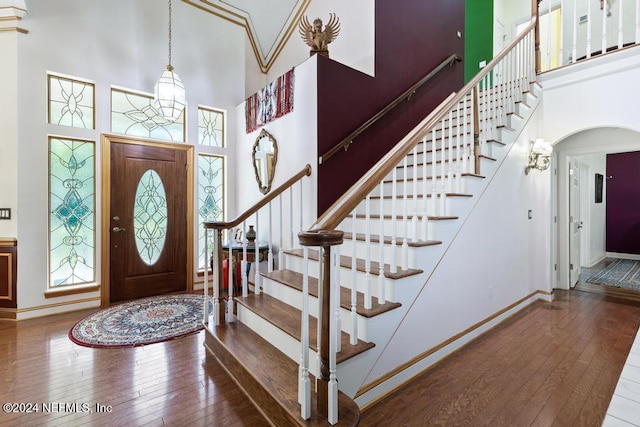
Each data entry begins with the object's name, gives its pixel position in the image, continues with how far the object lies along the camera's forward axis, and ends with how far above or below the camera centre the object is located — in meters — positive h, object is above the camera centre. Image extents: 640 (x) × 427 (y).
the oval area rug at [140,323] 2.80 -1.13
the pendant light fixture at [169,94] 3.73 +1.43
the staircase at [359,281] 1.68 -0.51
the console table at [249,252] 3.47 -0.47
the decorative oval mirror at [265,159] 3.68 +0.66
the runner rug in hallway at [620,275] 4.61 -1.07
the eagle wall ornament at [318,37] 3.14 +1.78
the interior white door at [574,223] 4.39 -0.17
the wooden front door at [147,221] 3.88 -0.11
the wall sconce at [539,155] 3.63 +0.66
